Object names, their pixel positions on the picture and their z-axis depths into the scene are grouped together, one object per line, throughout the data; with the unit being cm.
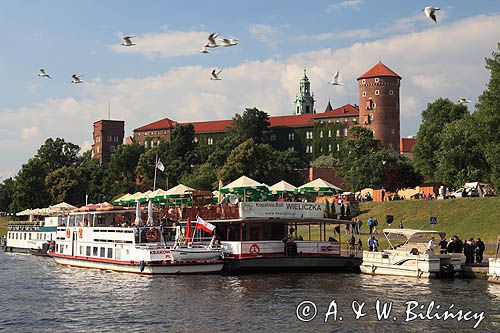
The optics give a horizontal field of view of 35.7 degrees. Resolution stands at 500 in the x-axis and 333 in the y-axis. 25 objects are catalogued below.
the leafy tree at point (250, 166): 13100
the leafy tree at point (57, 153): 17225
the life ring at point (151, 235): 5178
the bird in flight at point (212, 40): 4105
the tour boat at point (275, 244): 4922
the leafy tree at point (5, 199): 17242
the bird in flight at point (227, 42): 3991
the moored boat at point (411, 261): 4425
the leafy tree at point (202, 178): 13762
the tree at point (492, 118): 7288
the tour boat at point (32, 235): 8150
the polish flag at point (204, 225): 4922
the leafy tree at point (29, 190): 13788
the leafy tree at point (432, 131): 10838
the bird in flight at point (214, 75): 4673
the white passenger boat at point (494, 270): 4138
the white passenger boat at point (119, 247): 4866
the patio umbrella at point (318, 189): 5478
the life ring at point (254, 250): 4966
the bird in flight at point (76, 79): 5242
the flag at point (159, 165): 6844
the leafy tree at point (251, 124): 17250
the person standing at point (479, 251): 4706
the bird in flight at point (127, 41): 4272
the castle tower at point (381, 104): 17338
